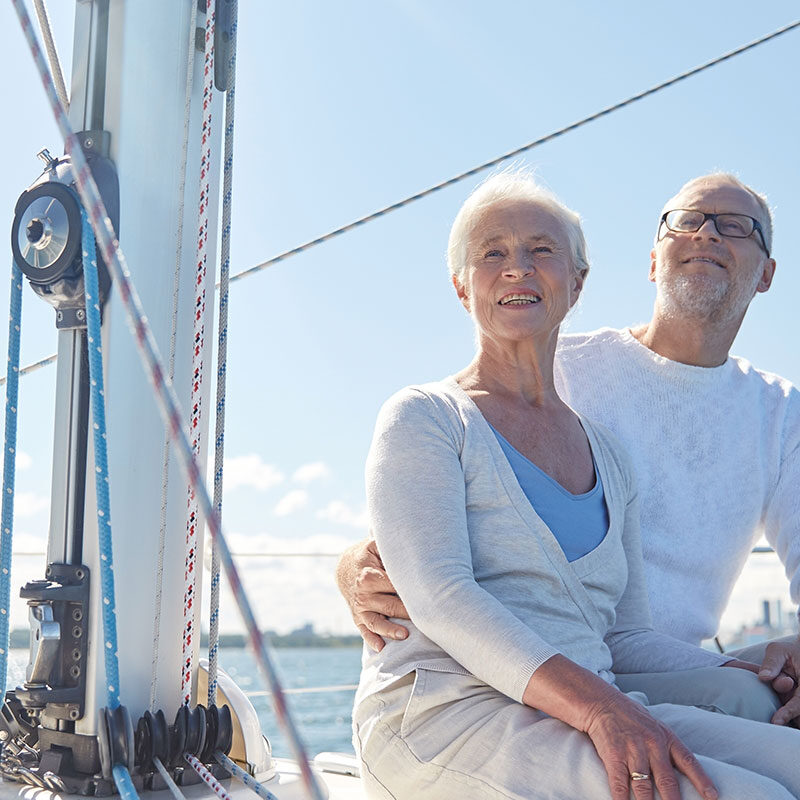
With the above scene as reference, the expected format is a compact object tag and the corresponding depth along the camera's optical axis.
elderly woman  1.06
